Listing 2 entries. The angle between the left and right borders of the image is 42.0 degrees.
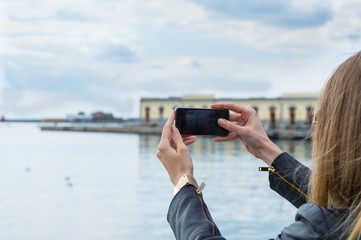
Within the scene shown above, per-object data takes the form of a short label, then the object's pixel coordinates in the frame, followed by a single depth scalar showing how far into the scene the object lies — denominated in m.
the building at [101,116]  77.25
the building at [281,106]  39.59
